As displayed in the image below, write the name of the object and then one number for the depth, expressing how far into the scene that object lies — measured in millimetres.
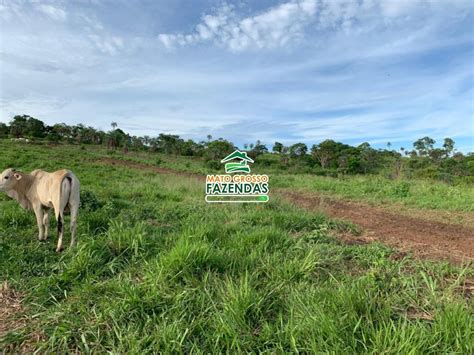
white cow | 3504
